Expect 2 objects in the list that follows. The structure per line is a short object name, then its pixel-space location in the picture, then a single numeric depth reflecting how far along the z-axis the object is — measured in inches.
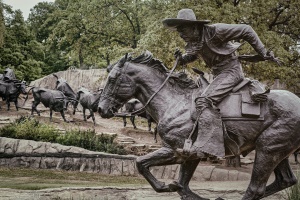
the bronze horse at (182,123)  207.3
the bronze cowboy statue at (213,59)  203.5
